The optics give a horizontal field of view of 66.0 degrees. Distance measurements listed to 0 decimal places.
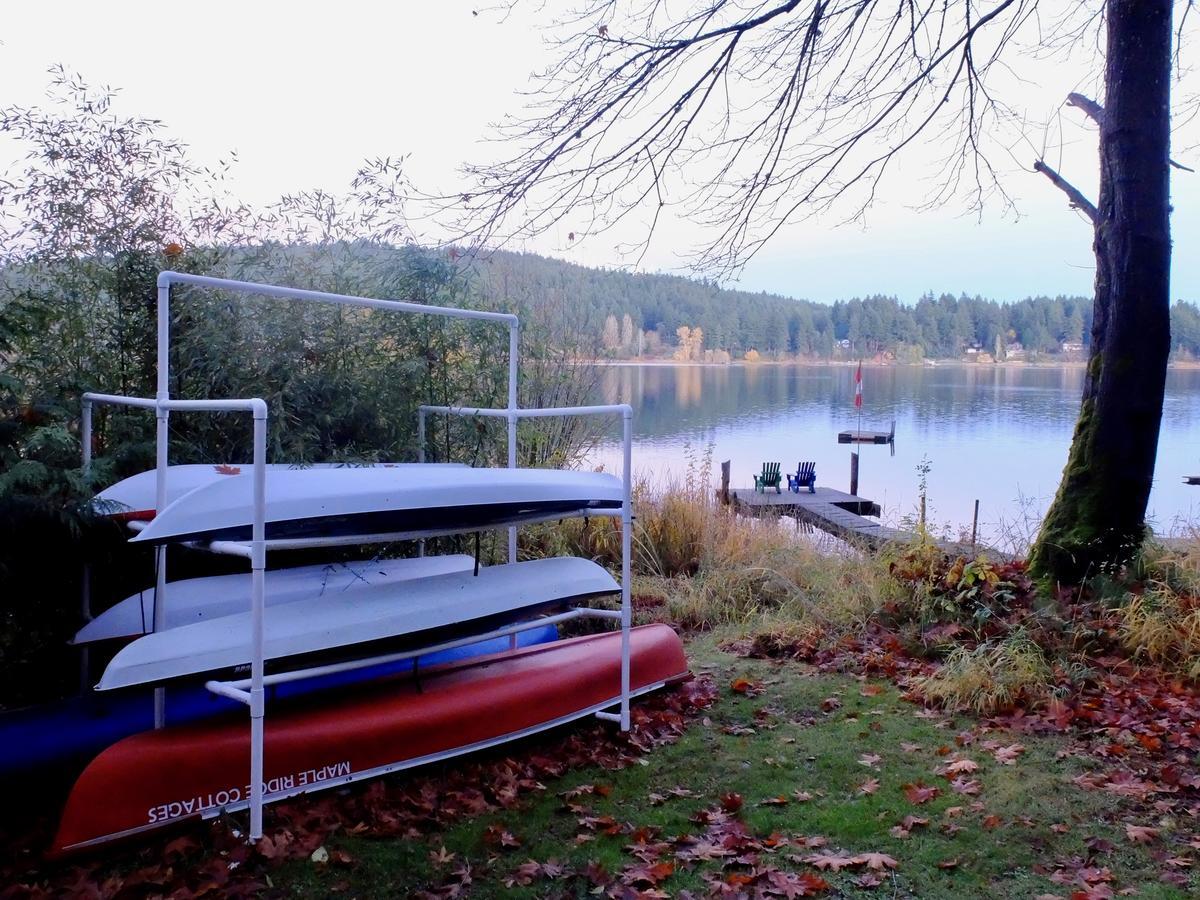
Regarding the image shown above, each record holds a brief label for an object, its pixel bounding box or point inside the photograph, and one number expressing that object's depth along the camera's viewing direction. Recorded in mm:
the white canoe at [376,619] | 3348
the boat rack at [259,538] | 3209
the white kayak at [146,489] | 3846
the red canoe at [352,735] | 3158
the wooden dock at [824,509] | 14512
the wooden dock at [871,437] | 30309
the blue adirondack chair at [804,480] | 20812
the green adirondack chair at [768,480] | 20469
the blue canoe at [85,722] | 3439
